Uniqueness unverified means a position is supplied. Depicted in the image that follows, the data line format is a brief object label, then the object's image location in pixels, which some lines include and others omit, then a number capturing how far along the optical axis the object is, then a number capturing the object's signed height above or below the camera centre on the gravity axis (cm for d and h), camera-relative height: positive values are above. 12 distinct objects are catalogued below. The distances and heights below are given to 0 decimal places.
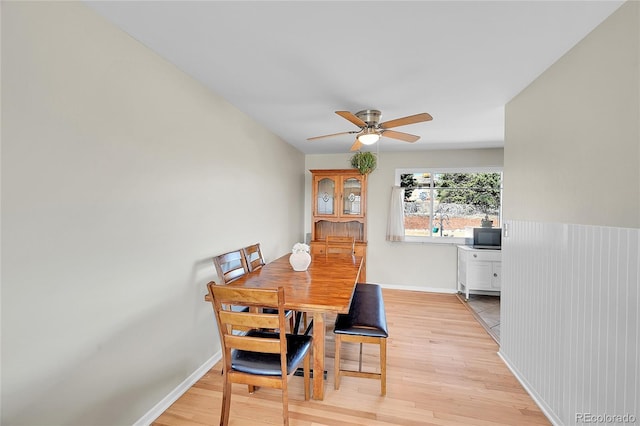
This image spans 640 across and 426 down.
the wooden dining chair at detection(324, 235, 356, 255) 365 -44
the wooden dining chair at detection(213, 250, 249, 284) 207 -48
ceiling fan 214 +75
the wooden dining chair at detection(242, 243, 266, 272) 252 -48
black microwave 416 -36
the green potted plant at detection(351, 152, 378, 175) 424 +80
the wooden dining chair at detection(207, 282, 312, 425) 145 -77
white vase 244 -45
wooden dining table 163 -55
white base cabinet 395 -82
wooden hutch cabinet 446 +19
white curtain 457 -7
